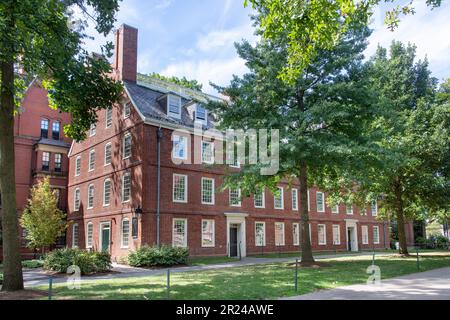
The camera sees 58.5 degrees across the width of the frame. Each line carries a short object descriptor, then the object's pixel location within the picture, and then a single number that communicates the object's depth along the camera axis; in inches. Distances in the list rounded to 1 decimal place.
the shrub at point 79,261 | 690.2
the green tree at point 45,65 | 434.3
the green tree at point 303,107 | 668.7
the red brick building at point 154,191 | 973.8
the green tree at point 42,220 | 1075.9
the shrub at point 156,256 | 817.7
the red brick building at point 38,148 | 1338.6
